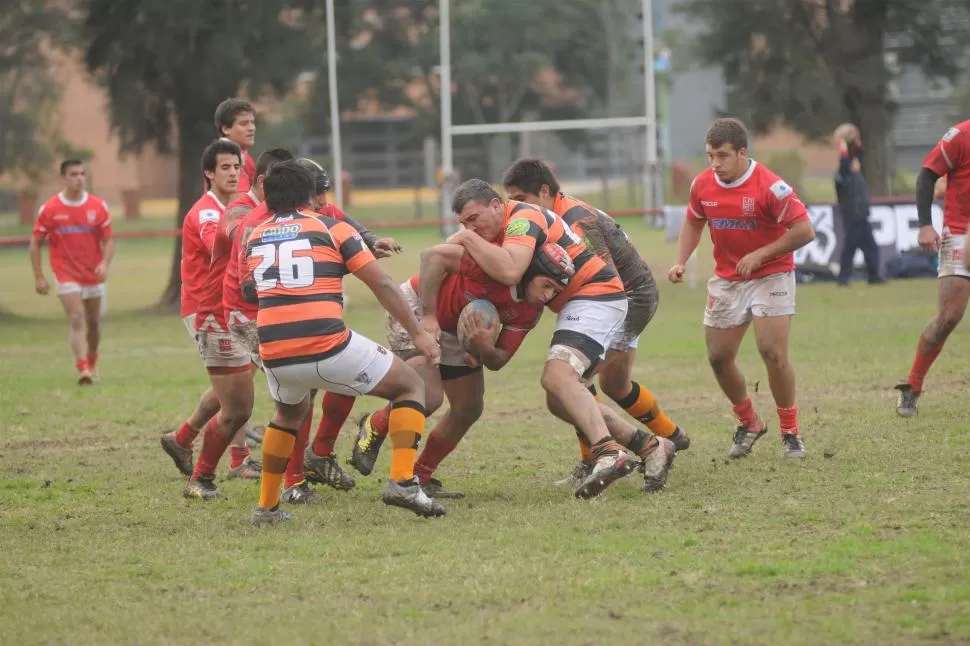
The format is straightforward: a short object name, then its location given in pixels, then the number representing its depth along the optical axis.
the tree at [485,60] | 99.31
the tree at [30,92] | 58.84
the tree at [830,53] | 48.09
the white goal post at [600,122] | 44.97
